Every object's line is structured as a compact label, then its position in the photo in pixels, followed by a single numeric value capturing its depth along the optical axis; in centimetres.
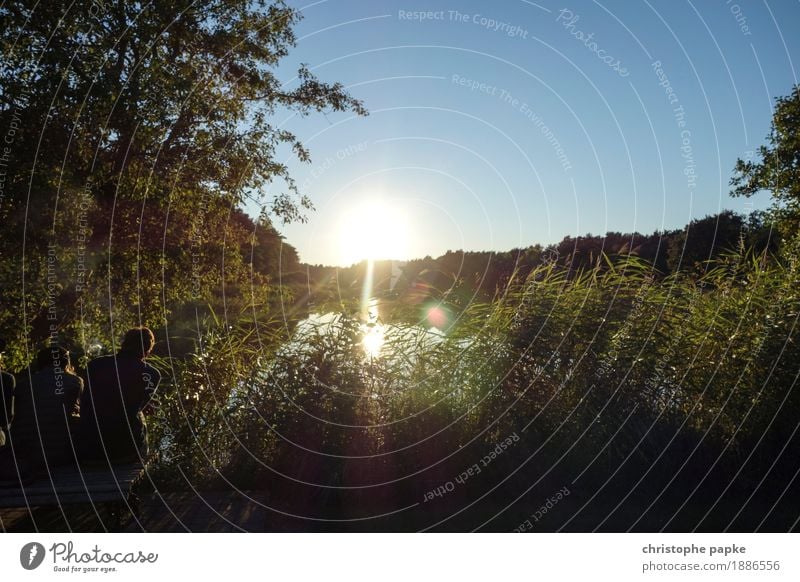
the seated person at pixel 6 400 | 675
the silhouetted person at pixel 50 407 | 732
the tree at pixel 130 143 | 1410
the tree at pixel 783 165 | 2502
